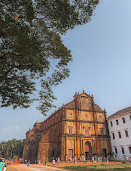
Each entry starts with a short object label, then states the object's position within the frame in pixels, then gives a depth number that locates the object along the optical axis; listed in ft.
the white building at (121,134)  102.55
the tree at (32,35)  28.17
